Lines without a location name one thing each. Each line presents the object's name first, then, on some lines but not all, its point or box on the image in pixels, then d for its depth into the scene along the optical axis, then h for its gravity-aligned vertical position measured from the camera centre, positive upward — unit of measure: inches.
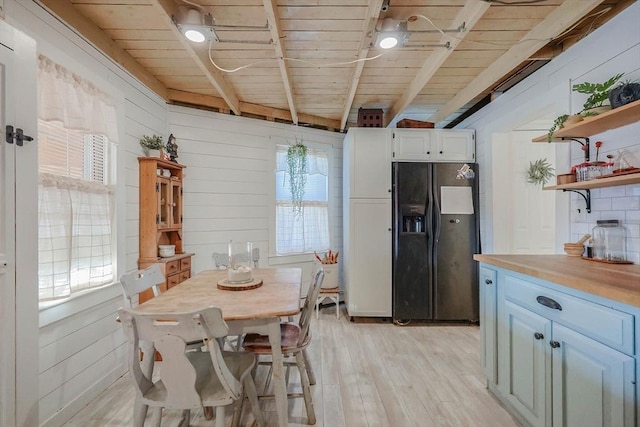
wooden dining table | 59.1 -19.5
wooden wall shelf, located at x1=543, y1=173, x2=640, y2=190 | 58.7 +7.5
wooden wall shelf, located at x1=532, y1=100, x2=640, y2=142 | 59.7 +21.6
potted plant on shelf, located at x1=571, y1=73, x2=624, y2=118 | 66.0 +27.9
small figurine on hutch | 118.5 +28.0
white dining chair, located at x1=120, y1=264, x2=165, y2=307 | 70.1 -17.3
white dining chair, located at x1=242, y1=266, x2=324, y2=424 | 70.6 -32.0
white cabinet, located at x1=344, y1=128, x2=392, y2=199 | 136.6 +24.6
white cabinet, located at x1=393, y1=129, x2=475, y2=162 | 136.0 +33.3
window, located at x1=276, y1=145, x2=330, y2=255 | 154.0 +2.6
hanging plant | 152.6 +23.8
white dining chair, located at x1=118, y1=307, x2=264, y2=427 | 47.6 -26.2
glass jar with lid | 68.1 -6.1
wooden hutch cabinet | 105.6 +0.0
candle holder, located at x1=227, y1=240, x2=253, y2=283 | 79.1 -14.9
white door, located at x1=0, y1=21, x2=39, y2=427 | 54.9 -4.4
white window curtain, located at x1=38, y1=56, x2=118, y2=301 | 68.7 +8.7
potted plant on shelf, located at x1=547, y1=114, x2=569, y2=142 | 74.5 +23.9
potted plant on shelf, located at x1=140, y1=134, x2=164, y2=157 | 107.4 +26.6
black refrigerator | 132.1 -16.7
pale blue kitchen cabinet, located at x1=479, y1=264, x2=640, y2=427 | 45.5 -26.9
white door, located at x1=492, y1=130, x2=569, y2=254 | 124.9 +6.8
